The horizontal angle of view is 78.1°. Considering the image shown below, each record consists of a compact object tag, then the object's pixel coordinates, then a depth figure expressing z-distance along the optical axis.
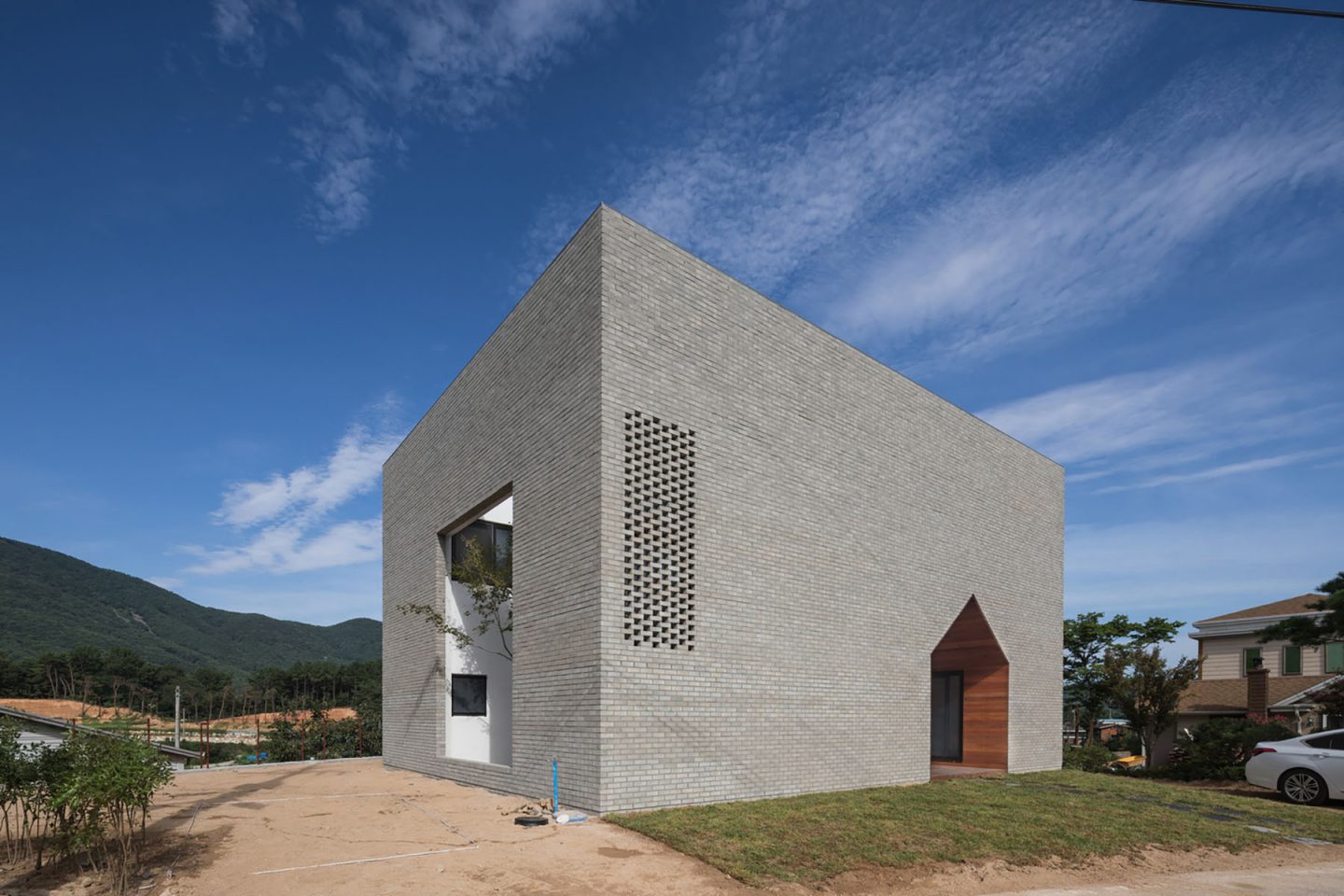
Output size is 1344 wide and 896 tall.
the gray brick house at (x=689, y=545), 11.20
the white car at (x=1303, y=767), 14.38
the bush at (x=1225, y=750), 20.19
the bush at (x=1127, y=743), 31.83
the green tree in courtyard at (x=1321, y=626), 19.75
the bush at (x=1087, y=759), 23.53
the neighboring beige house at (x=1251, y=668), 27.82
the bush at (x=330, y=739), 27.28
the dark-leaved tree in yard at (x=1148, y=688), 24.73
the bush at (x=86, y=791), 6.96
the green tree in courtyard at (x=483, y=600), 16.53
